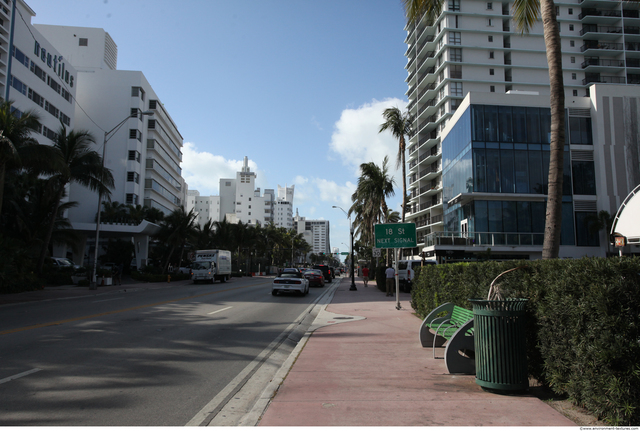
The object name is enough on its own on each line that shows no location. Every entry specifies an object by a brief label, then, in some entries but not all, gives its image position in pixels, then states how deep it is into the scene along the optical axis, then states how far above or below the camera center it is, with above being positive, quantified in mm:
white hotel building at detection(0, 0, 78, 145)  45250 +21344
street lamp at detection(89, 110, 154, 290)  29391 -1487
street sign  18016 +979
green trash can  5332 -1093
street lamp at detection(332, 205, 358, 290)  32347 -1653
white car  24500 -1387
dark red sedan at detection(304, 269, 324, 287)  37312 -1570
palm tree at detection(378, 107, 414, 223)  36344 +11163
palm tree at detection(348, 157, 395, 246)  40156 +6522
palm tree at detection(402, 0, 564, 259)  8664 +2902
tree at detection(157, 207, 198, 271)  49062 +3314
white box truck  40375 -675
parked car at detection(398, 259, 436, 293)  30219 -1225
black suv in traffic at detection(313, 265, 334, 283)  48275 -1460
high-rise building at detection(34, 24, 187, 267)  66438 +23128
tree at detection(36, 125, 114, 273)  30484 +6647
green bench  6332 -1300
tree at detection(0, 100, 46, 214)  20281 +6287
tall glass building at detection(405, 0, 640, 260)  39531 +13159
